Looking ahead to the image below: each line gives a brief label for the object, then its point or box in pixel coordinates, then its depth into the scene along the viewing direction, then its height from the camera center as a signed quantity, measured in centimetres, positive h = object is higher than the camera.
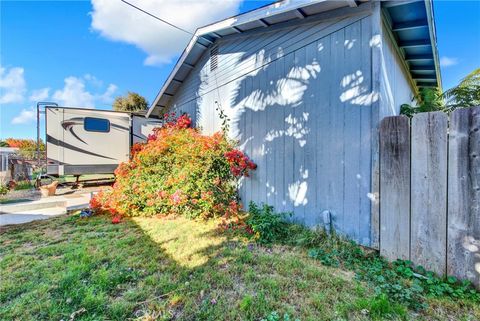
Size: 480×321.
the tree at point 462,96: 339 +103
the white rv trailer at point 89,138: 723 +80
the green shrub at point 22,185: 738 -94
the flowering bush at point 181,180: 412 -45
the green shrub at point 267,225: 312 -102
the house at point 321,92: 270 +105
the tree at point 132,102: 1816 +487
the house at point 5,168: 750 -33
